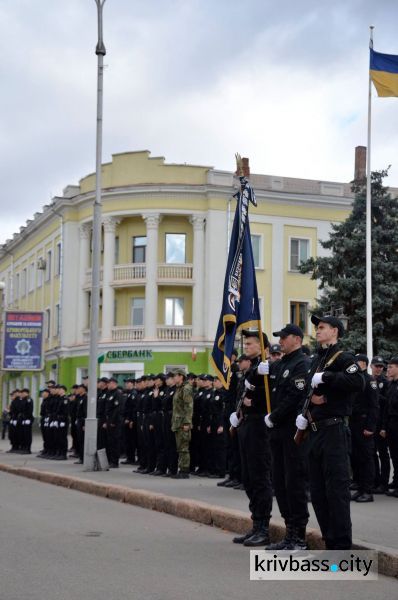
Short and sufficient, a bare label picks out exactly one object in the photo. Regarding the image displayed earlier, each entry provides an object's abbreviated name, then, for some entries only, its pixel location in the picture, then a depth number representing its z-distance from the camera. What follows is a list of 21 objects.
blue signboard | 39.12
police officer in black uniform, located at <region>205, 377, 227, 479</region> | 17.72
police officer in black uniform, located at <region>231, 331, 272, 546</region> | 9.38
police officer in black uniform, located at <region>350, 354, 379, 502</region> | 13.11
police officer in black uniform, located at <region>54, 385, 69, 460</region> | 24.38
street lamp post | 18.98
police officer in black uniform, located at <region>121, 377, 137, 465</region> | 21.27
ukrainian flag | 26.42
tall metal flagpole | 27.41
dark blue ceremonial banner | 10.86
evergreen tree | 33.25
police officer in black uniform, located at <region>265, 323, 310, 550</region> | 8.69
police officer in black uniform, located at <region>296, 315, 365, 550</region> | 7.97
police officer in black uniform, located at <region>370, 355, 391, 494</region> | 14.33
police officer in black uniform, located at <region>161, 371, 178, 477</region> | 17.59
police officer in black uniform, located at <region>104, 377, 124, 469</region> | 20.02
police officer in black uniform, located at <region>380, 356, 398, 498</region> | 13.85
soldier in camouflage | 17.06
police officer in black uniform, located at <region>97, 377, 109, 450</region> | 20.17
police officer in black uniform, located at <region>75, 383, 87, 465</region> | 22.62
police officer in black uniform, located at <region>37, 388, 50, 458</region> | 25.38
